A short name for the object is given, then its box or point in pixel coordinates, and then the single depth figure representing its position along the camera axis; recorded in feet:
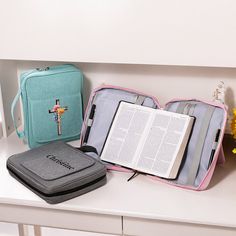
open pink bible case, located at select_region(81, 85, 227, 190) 4.20
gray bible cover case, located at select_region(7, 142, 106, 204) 4.00
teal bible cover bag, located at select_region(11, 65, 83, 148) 4.92
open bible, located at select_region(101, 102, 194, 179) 4.35
